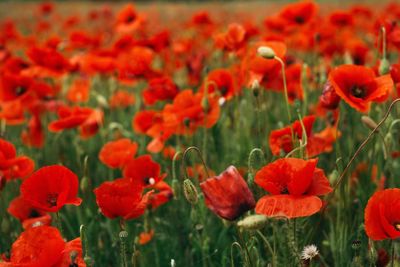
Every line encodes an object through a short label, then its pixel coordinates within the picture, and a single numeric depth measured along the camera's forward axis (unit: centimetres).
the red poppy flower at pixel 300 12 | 192
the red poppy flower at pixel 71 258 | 115
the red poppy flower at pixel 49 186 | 122
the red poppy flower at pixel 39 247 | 114
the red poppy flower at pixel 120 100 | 206
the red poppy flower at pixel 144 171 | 135
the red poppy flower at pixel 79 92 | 194
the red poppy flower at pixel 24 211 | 138
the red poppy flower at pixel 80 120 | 148
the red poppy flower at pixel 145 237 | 136
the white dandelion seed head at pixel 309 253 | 116
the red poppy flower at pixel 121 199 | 121
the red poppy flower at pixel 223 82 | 154
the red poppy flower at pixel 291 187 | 112
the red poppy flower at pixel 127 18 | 236
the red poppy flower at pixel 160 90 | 157
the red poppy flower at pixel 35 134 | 168
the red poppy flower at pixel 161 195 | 135
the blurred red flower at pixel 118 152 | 142
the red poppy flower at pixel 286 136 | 130
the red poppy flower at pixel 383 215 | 113
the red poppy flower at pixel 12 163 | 131
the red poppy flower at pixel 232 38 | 162
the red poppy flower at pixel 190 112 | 146
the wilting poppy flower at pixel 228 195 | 114
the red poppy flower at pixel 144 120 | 157
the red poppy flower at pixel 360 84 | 125
